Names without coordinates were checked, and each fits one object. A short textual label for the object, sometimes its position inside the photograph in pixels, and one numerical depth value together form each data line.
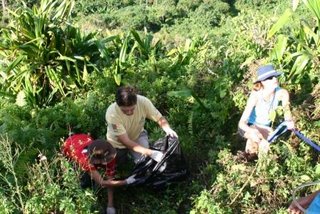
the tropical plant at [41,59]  6.04
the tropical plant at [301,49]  5.21
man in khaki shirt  3.97
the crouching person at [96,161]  3.89
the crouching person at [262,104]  4.27
